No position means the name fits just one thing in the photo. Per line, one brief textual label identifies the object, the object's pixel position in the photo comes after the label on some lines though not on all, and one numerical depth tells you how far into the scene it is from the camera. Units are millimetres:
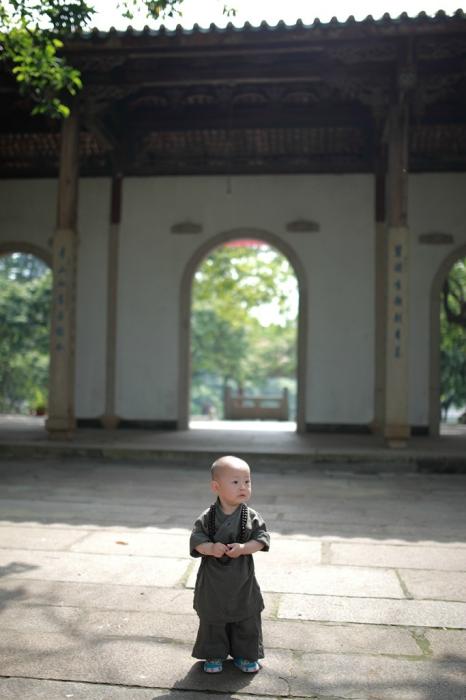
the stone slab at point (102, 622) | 2449
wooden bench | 15234
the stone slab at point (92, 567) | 3121
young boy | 2168
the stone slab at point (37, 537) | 3716
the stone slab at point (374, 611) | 2604
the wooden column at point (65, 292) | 7887
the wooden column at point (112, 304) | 10336
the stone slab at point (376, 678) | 2010
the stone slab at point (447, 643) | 2309
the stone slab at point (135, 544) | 3613
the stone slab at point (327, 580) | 2973
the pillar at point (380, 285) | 9852
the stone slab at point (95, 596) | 2738
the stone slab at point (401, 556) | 3414
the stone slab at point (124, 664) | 2074
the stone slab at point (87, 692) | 1970
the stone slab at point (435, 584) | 2928
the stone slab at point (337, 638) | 2326
